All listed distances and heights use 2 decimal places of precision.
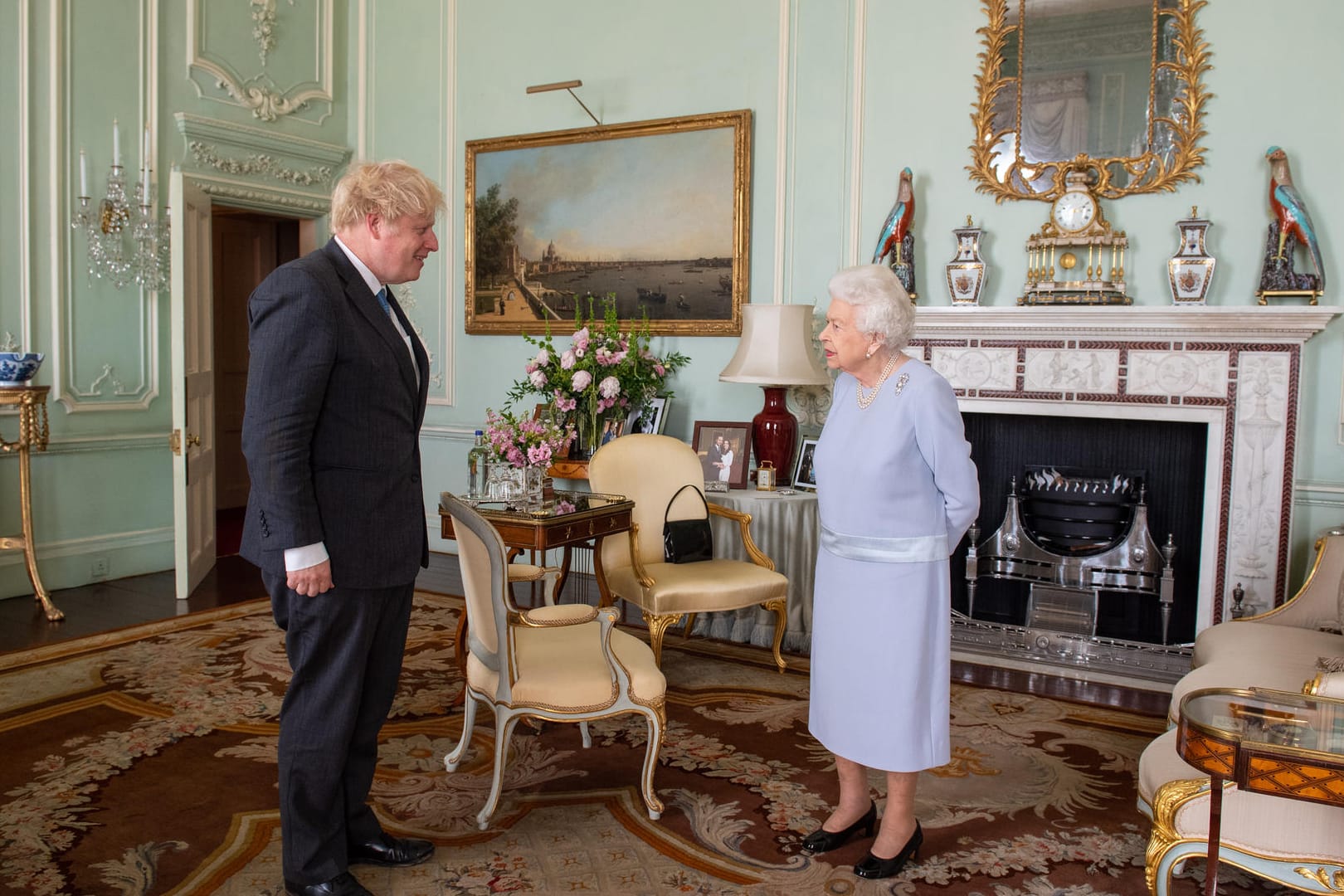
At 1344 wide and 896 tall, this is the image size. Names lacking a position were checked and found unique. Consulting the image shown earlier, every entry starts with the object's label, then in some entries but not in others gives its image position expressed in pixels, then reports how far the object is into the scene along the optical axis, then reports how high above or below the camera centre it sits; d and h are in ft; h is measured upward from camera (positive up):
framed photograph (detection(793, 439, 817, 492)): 17.46 -1.42
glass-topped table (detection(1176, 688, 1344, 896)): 6.05 -2.11
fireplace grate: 16.08 -2.46
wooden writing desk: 12.22 -1.70
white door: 17.81 -0.29
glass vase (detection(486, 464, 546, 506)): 13.04 -1.31
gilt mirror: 15.60 +4.75
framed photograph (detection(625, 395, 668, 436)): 19.47 -0.63
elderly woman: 8.29 -1.26
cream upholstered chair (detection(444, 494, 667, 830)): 9.35 -2.72
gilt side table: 16.37 -1.22
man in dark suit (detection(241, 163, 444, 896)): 7.18 -0.70
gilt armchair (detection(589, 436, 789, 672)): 13.55 -2.52
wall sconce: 18.89 +2.71
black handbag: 14.60 -2.24
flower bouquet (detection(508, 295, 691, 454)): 18.48 +0.14
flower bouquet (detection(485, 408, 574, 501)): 13.08 -0.98
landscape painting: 19.39 +3.24
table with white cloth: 16.16 -2.48
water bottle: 13.65 -1.20
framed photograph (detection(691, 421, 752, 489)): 17.88 -1.13
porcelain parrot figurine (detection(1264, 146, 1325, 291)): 14.55 +2.75
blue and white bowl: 16.06 +0.07
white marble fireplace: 14.52 +0.16
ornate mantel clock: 15.85 +2.27
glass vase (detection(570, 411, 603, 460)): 18.85 -0.94
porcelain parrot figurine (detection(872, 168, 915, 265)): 16.99 +2.87
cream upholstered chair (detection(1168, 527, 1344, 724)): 9.89 -2.66
